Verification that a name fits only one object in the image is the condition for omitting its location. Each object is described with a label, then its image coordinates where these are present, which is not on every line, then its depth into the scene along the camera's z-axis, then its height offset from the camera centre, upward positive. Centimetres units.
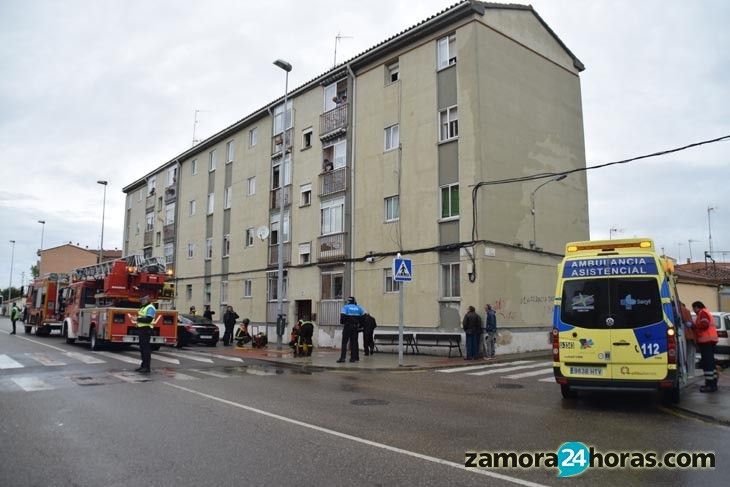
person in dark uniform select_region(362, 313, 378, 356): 1990 -54
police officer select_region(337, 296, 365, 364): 1677 -35
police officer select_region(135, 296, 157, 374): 1329 -39
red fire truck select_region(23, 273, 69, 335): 2672 +59
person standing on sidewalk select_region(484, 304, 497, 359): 1823 -57
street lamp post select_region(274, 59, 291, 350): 2130 +168
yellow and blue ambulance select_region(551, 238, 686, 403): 870 -10
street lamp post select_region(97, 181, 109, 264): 3912 +762
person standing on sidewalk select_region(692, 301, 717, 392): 1055 -49
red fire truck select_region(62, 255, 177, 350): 1889 +52
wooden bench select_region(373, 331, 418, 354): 2028 -90
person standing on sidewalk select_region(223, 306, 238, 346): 2560 -30
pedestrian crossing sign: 1532 +122
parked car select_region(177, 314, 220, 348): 2367 -67
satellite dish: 2662 +388
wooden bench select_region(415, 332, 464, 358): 1910 -84
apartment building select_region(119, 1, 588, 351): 2025 +556
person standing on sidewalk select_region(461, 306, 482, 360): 1745 -48
